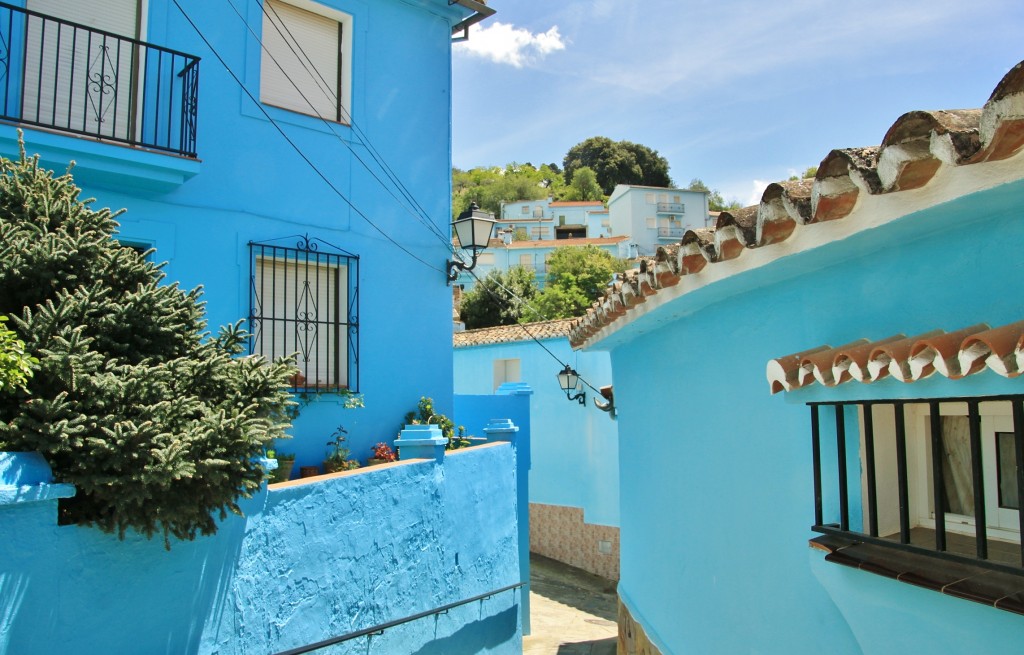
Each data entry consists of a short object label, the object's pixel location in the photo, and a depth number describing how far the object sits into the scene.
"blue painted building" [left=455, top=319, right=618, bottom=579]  17.50
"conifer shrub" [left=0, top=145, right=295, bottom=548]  4.24
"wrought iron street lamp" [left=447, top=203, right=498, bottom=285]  9.97
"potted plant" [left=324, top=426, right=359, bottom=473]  8.33
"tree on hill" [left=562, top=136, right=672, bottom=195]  83.75
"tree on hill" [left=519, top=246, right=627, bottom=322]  36.78
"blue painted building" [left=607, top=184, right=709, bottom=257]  61.03
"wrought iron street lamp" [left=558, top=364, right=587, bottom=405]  15.81
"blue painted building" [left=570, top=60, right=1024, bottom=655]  2.75
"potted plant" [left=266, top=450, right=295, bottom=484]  7.47
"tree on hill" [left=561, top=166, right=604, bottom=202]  83.94
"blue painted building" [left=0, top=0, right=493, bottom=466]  7.37
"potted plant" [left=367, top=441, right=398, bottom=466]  8.72
